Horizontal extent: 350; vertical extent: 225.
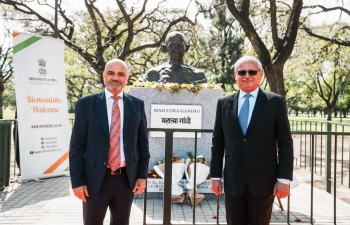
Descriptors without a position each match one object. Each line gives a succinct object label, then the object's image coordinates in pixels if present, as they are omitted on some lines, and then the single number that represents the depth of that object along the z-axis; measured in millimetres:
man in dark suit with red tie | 2738
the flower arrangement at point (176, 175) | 5742
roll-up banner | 7293
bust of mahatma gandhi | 6895
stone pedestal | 6465
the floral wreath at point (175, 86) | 6402
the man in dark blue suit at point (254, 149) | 2734
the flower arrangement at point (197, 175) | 5785
